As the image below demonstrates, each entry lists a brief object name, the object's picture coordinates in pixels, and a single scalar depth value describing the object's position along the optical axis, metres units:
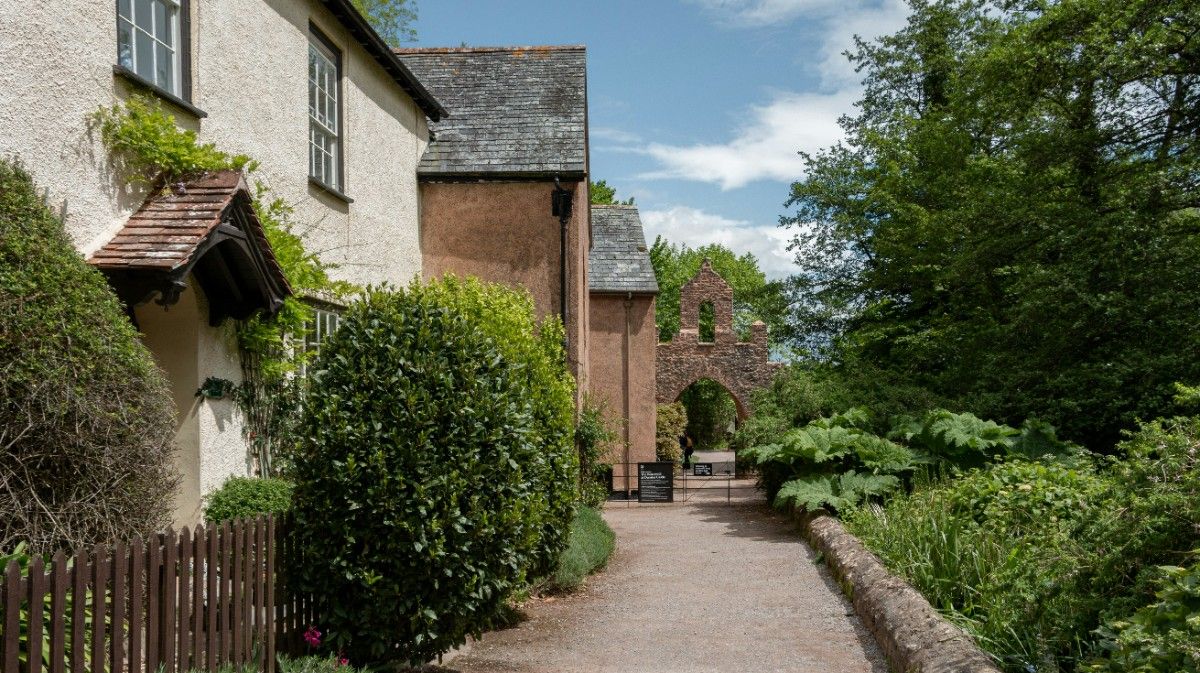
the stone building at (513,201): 14.45
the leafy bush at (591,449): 15.98
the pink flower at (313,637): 5.75
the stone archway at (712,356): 36.22
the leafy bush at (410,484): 5.70
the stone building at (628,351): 26.53
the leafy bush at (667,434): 34.81
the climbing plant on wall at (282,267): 7.06
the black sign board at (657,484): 22.17
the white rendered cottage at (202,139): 6.19
